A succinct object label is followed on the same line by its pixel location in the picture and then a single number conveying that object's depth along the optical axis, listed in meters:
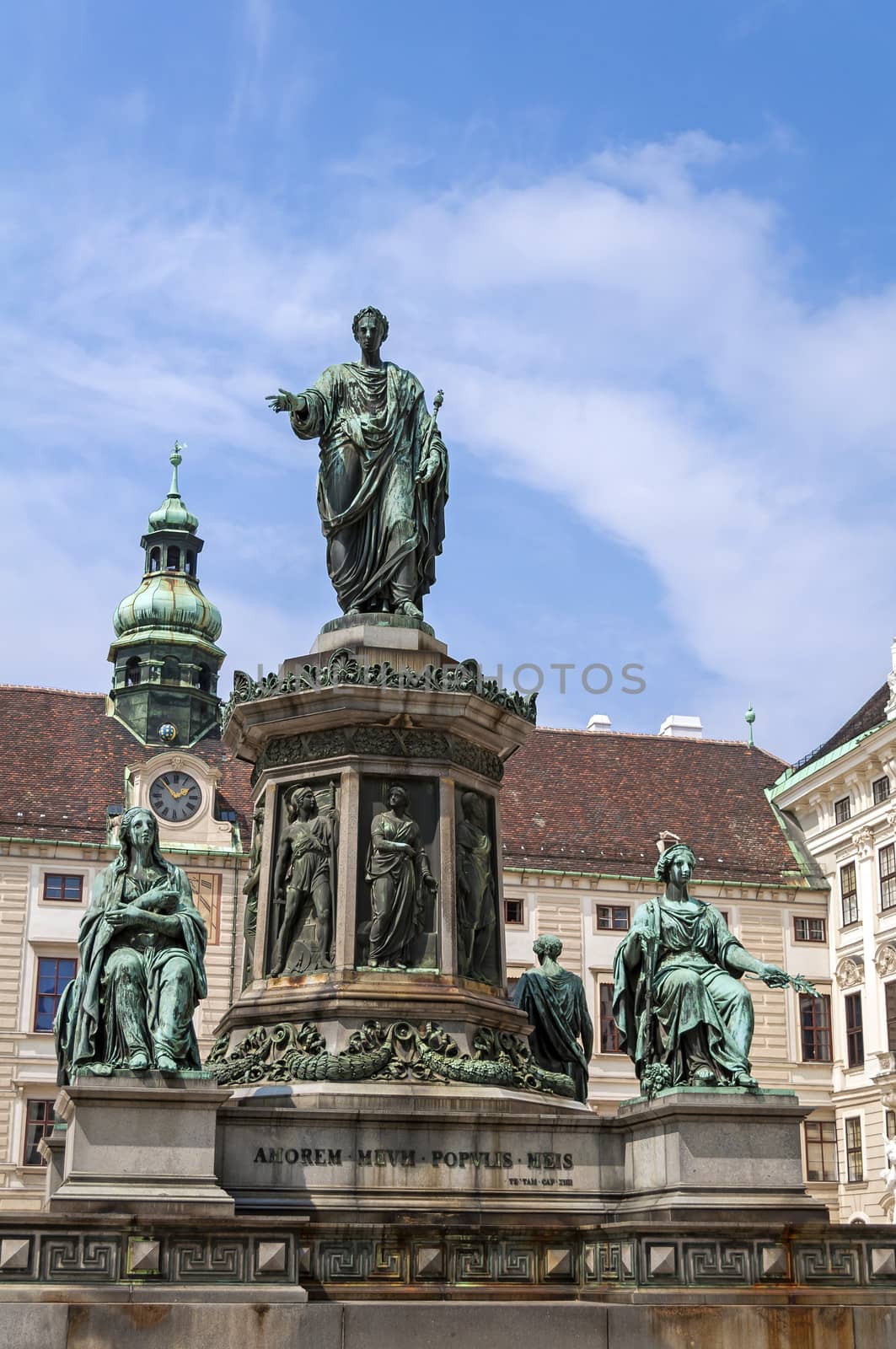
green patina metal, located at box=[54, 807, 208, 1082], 12.92
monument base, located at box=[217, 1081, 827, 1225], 13.12
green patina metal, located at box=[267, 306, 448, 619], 16.52
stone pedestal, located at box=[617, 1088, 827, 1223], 13.01
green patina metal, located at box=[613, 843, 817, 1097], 13.84
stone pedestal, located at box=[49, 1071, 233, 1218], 12.12
